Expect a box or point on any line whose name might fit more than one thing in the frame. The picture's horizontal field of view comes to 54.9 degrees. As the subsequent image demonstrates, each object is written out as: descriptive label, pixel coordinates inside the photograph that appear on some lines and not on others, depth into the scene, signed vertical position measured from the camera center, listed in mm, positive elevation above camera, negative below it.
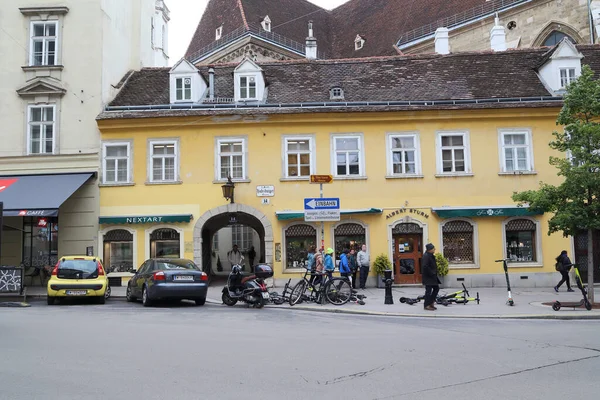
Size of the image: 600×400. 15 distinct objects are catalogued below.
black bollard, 16250 -1331
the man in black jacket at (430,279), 14922 -936
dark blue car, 15680 -911
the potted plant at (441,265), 21641 -842
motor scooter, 15688 -1125
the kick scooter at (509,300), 15781 -1611
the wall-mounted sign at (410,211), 22297 +1214
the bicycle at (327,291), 16109 -1275
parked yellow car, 16547 -840
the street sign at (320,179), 16453 +1904
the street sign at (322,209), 16734 +1048
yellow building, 22266 +2737
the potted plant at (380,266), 21688 -829
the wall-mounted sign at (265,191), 22406 +2150
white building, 22719 +5452
